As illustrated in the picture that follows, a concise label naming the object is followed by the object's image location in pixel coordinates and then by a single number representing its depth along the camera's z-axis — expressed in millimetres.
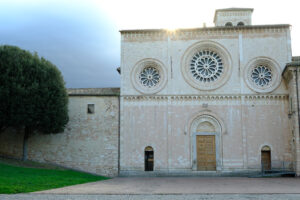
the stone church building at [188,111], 26578
